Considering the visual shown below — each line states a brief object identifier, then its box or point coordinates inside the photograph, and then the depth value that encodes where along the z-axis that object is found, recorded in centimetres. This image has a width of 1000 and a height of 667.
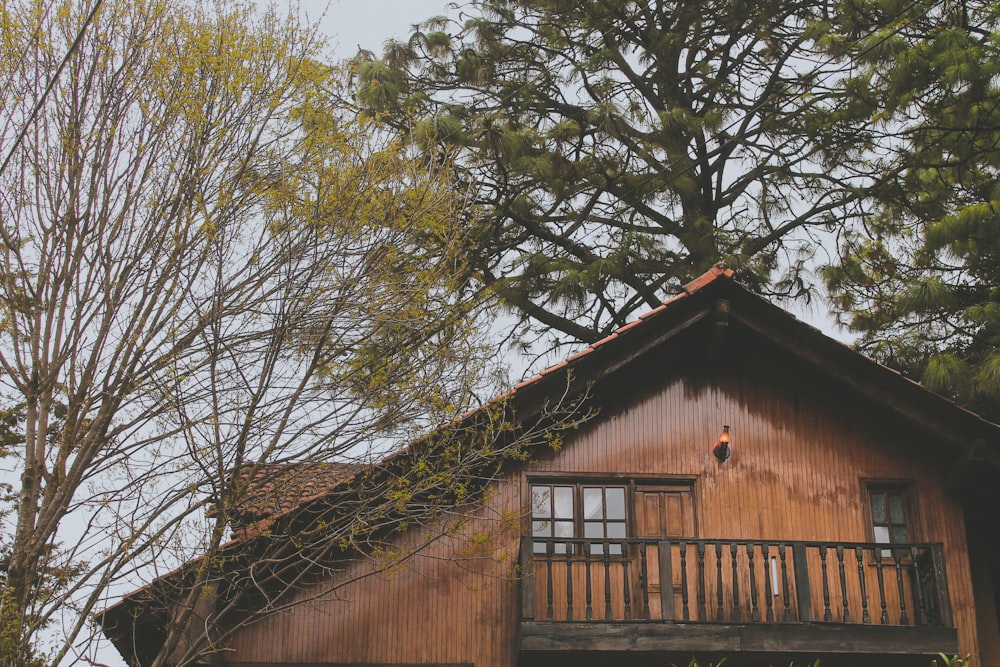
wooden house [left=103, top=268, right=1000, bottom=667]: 1342
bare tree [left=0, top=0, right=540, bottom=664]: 1144
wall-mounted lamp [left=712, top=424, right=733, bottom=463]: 1486
